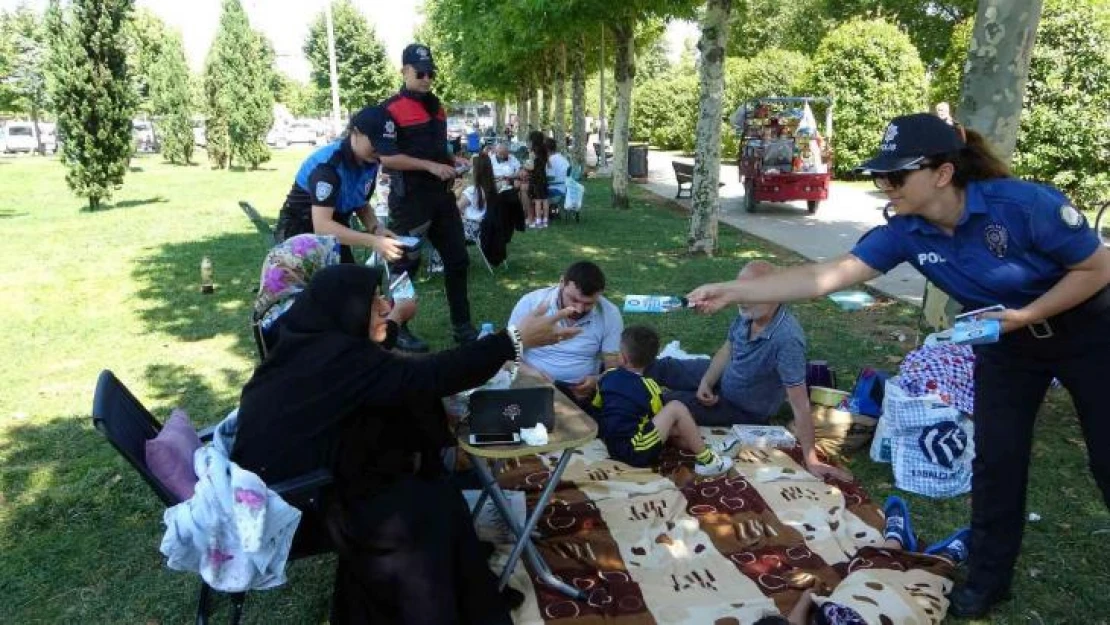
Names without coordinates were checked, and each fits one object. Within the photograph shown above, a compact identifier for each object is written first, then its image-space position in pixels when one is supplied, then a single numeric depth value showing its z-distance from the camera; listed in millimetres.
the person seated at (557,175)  12836
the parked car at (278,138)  49719
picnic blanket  3049
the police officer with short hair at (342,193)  5027
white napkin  2779
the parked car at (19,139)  42656
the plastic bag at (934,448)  3936
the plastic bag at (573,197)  13086
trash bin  20703
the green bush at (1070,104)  11781
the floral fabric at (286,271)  4066
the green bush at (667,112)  32562
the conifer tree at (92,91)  15258
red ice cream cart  13391
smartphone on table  2808
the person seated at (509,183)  9148
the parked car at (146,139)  46000
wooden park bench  15625
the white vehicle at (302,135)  52312
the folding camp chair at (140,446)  2484
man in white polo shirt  4488
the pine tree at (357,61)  49044
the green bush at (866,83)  18453
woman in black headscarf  2516
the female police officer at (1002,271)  2465
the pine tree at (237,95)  27609
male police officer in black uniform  5855
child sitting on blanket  4211
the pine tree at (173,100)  29984
